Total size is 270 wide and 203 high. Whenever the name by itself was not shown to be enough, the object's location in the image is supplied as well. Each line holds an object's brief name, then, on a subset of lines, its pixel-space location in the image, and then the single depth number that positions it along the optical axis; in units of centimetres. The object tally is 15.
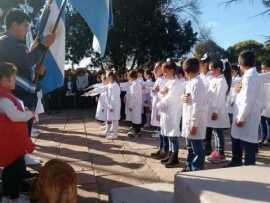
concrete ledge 209
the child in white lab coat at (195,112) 304
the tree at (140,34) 1266
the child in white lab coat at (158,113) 395
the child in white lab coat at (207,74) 405
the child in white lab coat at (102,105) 577
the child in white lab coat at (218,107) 379
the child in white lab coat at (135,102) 551
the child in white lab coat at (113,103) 523
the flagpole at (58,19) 267
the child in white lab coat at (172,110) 359
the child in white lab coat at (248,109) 304
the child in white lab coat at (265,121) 458
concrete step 254
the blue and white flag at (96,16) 269
